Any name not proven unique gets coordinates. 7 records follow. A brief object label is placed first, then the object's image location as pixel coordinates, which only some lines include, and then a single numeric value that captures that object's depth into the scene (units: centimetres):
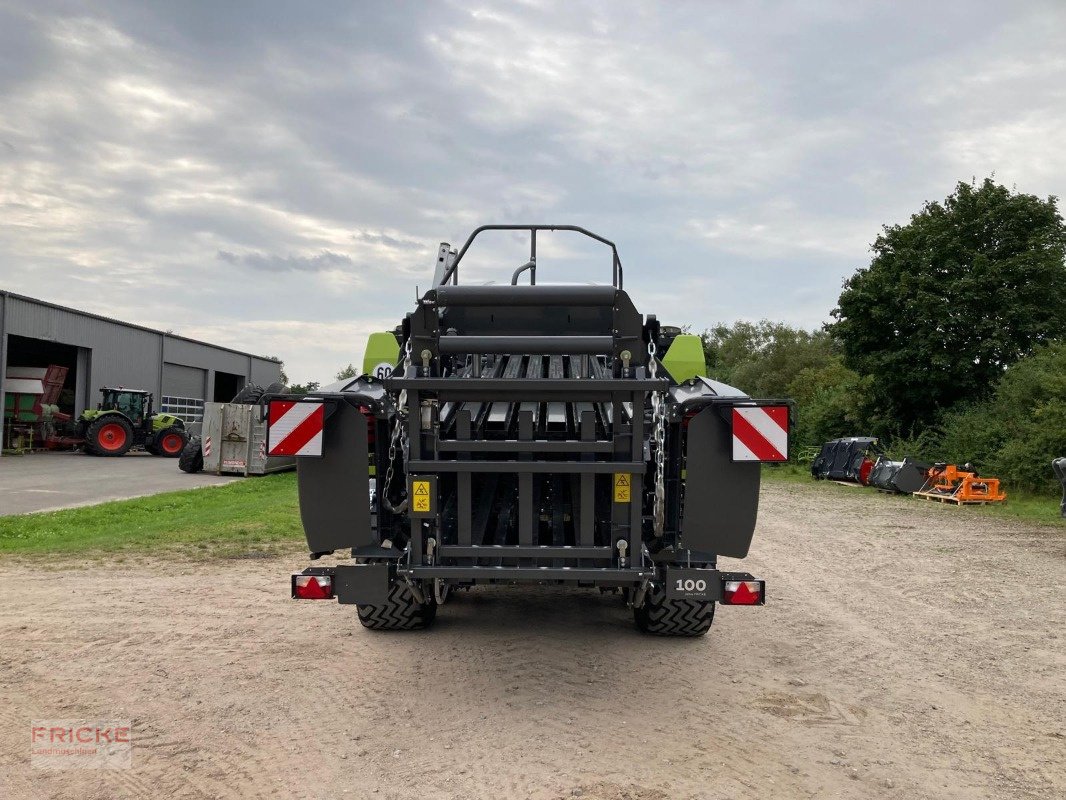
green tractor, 2570
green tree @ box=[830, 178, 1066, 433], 2386
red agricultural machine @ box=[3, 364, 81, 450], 2647
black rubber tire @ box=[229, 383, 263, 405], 2109
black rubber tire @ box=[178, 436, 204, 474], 2042
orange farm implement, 1741
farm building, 2684
